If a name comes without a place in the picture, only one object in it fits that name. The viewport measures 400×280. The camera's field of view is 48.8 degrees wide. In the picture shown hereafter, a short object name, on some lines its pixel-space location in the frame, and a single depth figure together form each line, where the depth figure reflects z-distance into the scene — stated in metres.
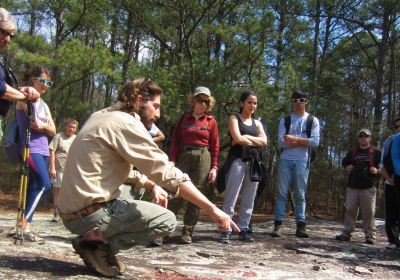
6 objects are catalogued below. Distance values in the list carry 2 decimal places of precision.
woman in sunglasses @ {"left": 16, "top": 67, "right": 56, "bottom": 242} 4.20
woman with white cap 5.16
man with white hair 3.40
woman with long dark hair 5.37
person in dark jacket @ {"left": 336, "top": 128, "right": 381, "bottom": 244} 6.22
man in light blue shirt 5.92
